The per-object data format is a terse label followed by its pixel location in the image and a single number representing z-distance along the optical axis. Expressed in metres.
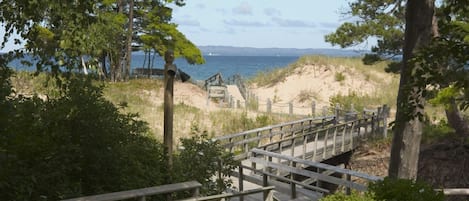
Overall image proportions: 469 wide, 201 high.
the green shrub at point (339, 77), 43.50
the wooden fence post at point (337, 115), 22.58
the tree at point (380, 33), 20.58
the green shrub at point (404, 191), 6.66
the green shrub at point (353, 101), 29.17
